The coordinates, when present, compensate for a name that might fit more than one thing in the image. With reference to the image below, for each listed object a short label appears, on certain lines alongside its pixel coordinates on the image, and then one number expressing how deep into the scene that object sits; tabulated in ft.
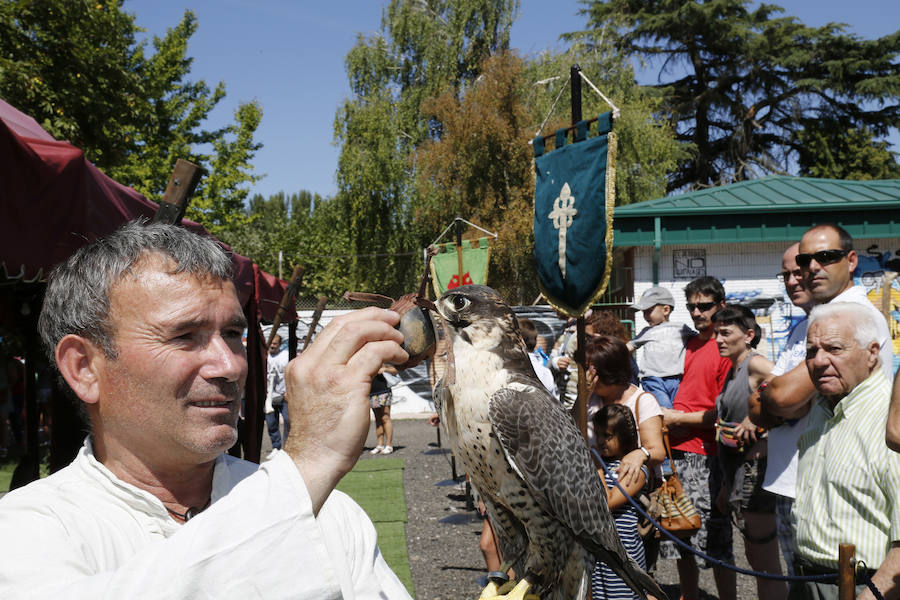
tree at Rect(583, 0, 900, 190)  88.28
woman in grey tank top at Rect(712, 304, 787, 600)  13.50
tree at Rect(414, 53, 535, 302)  68.85
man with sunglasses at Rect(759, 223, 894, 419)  10.99
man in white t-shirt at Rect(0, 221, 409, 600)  3.51
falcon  8.10
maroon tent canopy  8.96
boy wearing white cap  18.72
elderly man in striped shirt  8.38
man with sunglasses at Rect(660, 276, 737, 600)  14.79
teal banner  12.99
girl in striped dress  11.68
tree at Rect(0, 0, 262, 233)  25.49
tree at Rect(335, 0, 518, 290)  72.23
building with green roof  48.96
